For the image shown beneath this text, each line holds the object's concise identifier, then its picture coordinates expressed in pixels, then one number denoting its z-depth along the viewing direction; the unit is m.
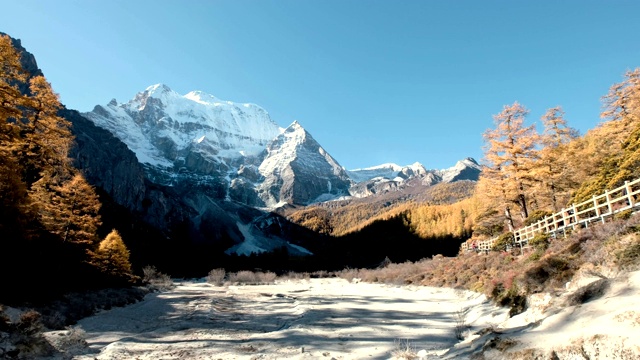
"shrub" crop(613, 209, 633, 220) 13.12
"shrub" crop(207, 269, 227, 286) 55.46
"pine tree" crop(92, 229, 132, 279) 31.87
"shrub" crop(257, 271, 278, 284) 62.17
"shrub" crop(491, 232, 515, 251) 27.41
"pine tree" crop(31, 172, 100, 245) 24.91
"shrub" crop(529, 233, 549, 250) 18.37
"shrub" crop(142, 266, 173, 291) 42.94
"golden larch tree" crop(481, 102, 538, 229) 28.61
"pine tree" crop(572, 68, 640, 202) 21.48
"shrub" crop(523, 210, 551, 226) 25.89
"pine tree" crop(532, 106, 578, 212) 27.80
